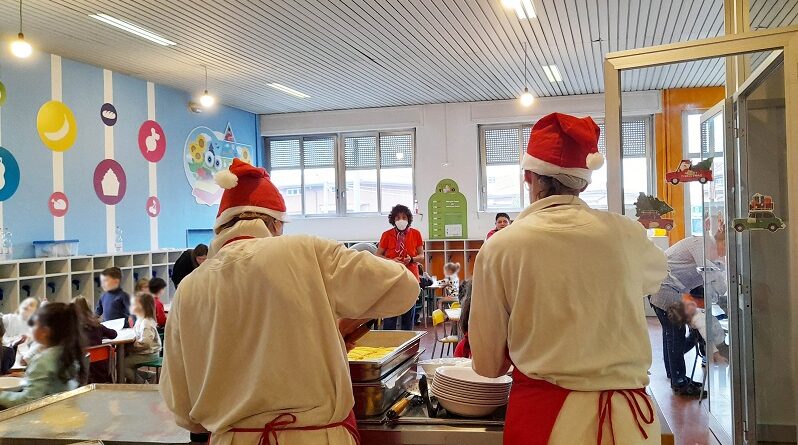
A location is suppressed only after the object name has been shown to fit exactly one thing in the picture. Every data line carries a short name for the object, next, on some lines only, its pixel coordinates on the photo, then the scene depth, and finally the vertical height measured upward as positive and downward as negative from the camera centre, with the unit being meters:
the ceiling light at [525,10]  5.94 +2.06
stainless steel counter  2.03 -0.67
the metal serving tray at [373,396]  1.99 -0.55
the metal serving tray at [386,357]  1.98 -0.47
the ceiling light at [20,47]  5.35 +1.59
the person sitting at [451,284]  7.43 -0.78
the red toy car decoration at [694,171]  3.54 +0.26
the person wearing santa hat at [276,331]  1.64 -0.28
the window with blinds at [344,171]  11.33 +0.99
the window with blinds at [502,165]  10.92 +0.97
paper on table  5.71 -0.88
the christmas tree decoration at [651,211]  2.71 +0.03
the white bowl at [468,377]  2.00 -0.52
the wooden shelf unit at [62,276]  6.27 -0.50
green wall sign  10.46 +0.19
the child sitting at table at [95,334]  4.91 -0.85
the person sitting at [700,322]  3.90 -0.69
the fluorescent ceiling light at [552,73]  8.51 +2.07
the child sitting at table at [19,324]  4.72 -0.74
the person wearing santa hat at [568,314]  1.68 -0.26
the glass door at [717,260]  3.65 -0.27
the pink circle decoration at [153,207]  8.66 +0.30
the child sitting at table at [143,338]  5.39 -0.96
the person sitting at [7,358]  4.37 -0.90
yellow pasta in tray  2.23 -0.48
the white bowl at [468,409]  1.97 -0.59
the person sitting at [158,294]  5.98 -0.68
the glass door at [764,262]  2.92 -0.24
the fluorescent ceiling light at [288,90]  9.22 +2.07
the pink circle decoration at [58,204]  7.16 +0.31
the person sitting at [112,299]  6.15 -0.71
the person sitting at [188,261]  6.21 -0.33
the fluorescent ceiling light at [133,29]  6.08 +2.06
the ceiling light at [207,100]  7.91 +1.62
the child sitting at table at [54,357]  3.62 -0.76
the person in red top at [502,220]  8.27 +0.01
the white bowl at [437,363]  2.39 -0.55
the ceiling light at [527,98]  8.05 +1.57
